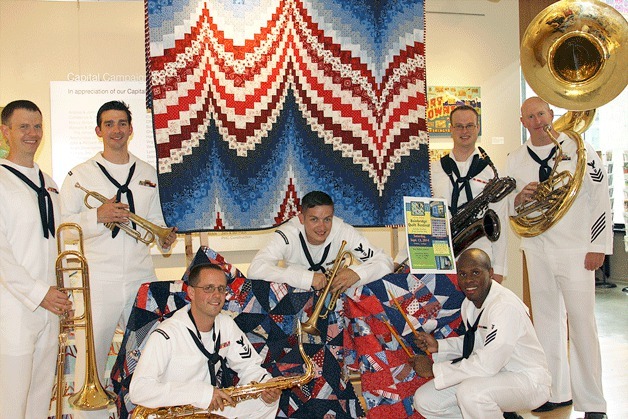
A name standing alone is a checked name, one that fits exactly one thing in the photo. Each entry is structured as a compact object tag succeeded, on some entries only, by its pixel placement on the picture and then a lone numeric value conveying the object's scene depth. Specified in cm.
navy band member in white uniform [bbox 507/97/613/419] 489
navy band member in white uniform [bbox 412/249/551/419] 392
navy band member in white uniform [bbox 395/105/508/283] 494
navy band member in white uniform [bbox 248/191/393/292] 433
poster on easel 461
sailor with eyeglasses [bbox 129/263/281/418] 356
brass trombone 391
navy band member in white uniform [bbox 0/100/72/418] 381
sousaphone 491
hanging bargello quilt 460
